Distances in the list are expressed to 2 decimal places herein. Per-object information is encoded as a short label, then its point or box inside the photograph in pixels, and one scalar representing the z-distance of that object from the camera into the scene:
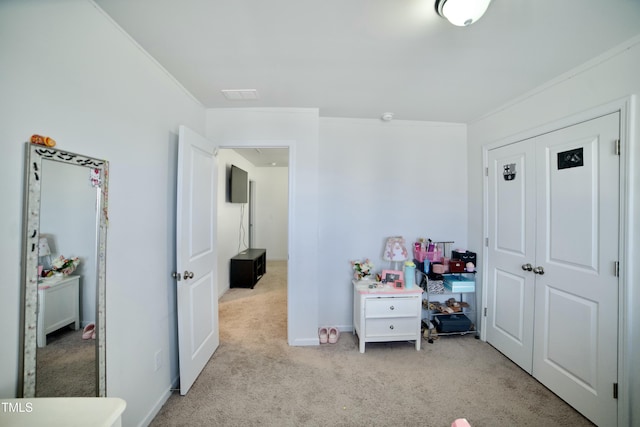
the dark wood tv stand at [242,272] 4.20
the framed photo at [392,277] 2.46
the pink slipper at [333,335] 2.50
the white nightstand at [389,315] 2.33
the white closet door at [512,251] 2.07
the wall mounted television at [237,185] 4.20
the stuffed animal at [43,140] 0.93
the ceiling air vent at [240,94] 2.05
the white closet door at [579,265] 1.53
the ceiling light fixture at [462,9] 1.08
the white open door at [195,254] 1.78
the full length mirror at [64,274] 0.91
